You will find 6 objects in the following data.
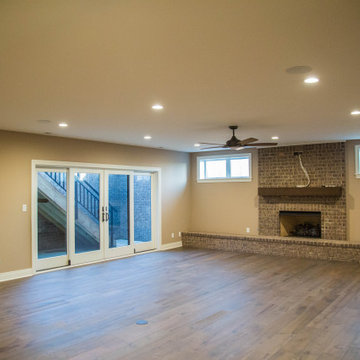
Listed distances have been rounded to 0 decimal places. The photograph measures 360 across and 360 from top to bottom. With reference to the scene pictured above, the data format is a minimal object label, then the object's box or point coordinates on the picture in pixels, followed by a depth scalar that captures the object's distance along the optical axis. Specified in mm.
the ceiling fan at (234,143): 6004
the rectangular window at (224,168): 9445
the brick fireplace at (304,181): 8117
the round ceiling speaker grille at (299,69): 3195
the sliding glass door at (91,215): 7062
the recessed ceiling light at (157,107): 4602
